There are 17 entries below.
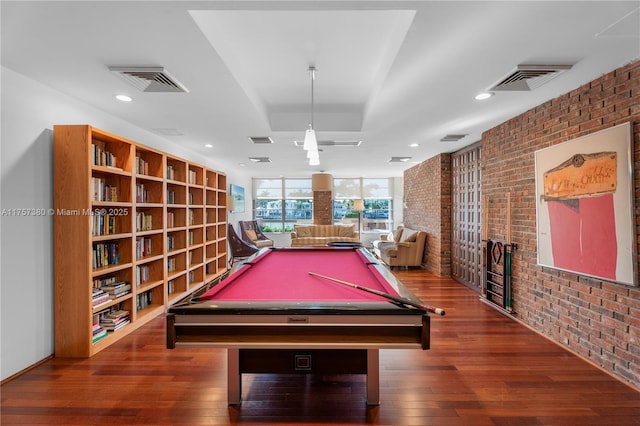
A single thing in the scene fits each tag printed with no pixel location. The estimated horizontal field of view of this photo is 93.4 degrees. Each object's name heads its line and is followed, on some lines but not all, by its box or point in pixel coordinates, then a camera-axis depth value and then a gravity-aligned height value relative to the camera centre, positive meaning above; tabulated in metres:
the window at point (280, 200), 10.35 +0.51
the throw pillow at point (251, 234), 8.34 -0.52
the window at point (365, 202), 10.31 +0.43
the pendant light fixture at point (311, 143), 2.65 +0.63
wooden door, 4.97 -0.06
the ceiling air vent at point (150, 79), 2.32 +1.13
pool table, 1.54 -0.56
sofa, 8.84 -0.48
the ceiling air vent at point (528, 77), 2.34 +1.13
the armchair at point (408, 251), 6.69 -0.82
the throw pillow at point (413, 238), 6.82 -0.54
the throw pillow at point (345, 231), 8.88 -0.48
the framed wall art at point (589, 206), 2.31 +0.06
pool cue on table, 1.53 -0.46
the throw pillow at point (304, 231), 8.86 -0.47
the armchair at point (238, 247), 6.82 -0.72
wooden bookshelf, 2.77 -0.21
